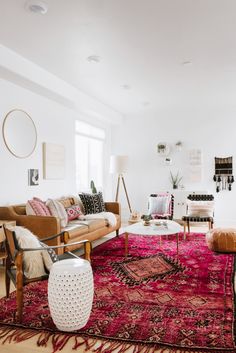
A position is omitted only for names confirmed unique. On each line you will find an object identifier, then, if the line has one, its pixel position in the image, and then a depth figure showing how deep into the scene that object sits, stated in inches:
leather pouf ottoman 126.5
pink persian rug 86.3
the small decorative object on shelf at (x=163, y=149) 306.7
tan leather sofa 152.8
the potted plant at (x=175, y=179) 301.9
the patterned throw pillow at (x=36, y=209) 164.2
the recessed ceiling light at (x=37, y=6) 112.9
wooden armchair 96.1
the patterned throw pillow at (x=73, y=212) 200.2
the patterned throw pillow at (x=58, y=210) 175.3
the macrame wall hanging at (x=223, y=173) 286.7
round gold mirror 177.9
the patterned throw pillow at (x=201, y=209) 230.1
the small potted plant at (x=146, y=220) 185.6
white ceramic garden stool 88.8
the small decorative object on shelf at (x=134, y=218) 236.2
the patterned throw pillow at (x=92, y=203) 219.1
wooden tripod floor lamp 285.1
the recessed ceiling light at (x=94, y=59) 164.6
